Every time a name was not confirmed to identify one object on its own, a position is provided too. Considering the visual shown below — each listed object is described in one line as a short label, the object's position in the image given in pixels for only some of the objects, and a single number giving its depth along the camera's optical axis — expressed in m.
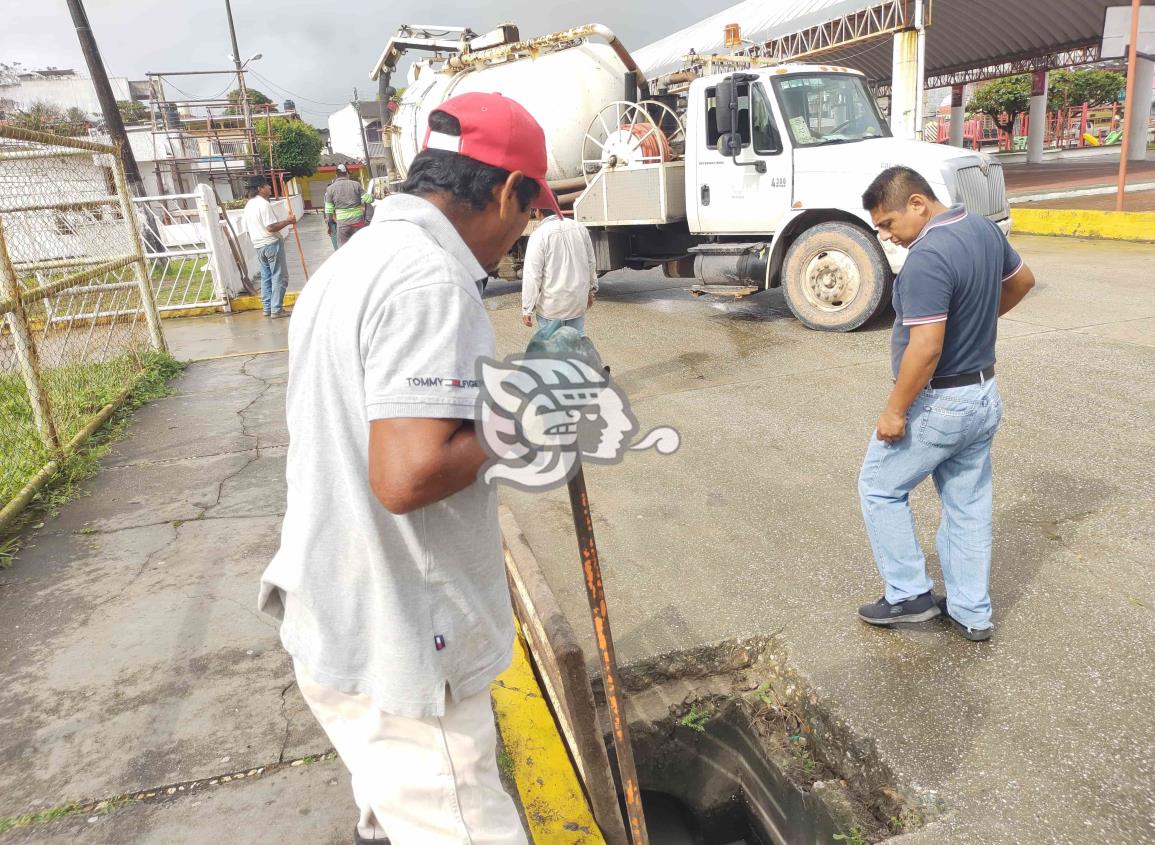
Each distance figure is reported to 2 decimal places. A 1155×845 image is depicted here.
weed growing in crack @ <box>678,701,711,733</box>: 2.71
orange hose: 8.93
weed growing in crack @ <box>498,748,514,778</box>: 2.42
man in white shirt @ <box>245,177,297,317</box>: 10.02
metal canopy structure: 16.62
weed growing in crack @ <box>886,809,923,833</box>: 2.12
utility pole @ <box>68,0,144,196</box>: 11.46
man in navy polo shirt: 2.54
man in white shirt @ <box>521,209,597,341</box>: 5.00
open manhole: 2.43
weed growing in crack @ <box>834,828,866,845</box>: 2.16
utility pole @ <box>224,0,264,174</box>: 25.08
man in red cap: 1.20
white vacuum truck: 7.26
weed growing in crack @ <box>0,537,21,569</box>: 3.84
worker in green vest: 12.62
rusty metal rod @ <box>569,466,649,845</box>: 1.60
